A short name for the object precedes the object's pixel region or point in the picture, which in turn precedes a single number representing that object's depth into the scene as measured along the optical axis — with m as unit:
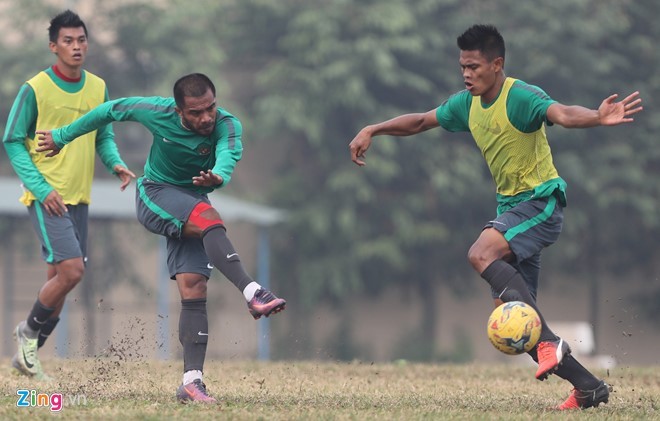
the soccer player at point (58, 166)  19.78
